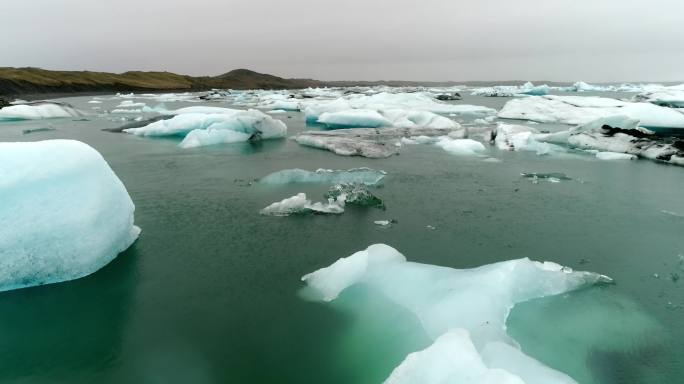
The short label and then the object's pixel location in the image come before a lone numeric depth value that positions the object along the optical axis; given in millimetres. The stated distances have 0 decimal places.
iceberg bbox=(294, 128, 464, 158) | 12688
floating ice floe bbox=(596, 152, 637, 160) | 12188
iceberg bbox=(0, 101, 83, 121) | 21234
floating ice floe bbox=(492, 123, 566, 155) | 13211
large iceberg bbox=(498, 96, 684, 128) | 16359
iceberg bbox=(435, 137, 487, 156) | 12860
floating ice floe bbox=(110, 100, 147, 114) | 26469
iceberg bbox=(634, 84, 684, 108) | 29172
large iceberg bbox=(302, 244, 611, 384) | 2910
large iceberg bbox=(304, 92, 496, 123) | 21395
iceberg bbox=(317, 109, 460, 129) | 17938
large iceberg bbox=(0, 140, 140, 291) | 4609
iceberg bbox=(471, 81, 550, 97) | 45306
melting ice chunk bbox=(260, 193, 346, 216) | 7192
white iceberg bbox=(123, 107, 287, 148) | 14617
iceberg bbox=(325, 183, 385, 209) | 7691
